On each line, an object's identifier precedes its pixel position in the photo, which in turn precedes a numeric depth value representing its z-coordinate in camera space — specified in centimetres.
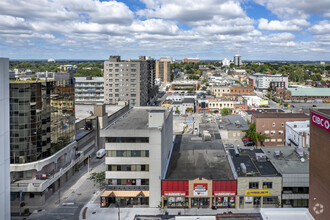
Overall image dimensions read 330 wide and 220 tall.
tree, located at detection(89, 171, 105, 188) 5316
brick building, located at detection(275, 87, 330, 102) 16788
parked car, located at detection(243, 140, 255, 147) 8222
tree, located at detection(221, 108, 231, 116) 12331
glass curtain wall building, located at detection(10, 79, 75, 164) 4794
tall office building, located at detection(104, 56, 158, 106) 11994
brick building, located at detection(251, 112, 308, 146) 8181
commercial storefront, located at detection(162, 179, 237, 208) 4647
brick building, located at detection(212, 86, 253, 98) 16402
